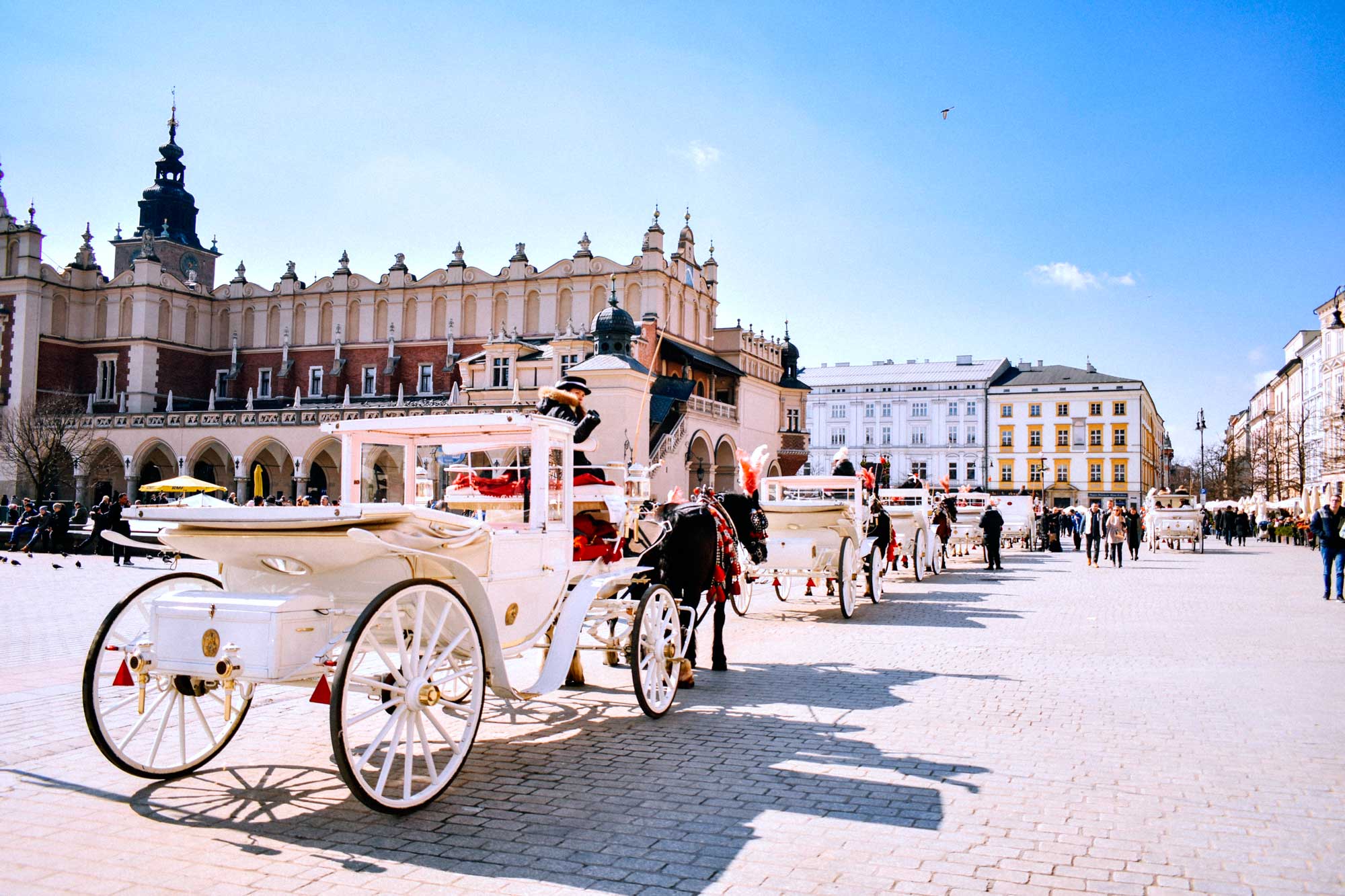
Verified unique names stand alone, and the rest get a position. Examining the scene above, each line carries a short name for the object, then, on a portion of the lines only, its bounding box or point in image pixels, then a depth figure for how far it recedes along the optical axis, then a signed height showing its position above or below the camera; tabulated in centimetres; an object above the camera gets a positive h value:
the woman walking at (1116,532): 2575 -77
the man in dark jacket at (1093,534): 2541 -80
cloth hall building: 4566 +781
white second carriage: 1308 -59
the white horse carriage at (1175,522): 3434 -60
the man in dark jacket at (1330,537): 1659 -51
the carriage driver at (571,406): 759 +74
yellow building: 8500 +617
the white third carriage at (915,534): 1927 -70
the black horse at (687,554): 845 -50
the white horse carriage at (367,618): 456 -67
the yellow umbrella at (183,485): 2925 +13
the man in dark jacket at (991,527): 2280 -59
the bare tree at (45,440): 4294 +222
